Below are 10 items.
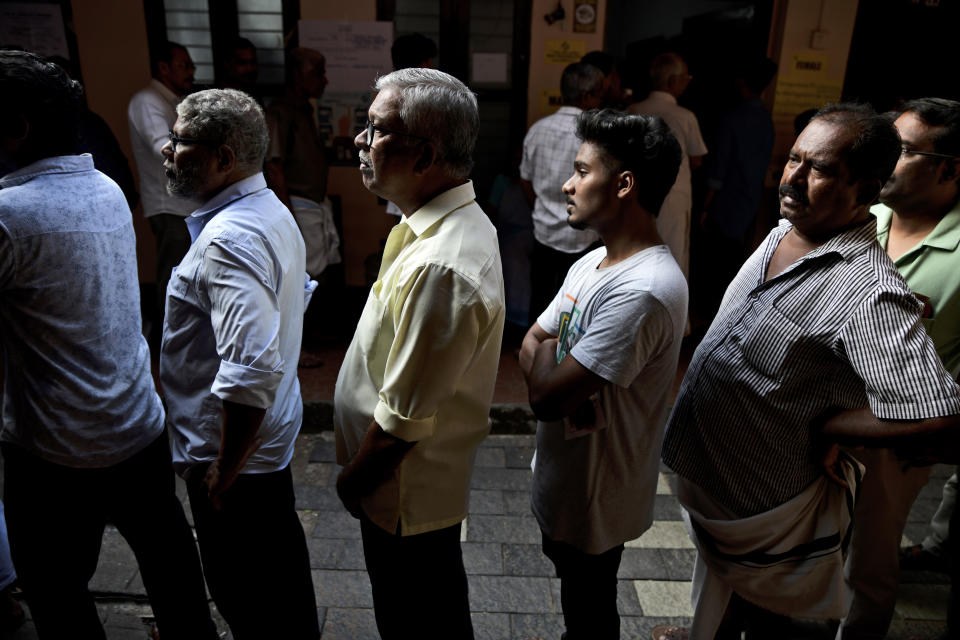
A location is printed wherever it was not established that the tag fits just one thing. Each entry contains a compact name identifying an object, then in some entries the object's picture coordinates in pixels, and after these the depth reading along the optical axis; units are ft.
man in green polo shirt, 6.75
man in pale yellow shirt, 5.21
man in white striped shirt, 4.90
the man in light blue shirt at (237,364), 5.94
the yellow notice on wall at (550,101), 17.28
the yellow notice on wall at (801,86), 17.69
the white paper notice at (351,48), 16.69
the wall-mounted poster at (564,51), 17.01
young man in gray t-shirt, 5.82
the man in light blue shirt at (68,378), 5.90
